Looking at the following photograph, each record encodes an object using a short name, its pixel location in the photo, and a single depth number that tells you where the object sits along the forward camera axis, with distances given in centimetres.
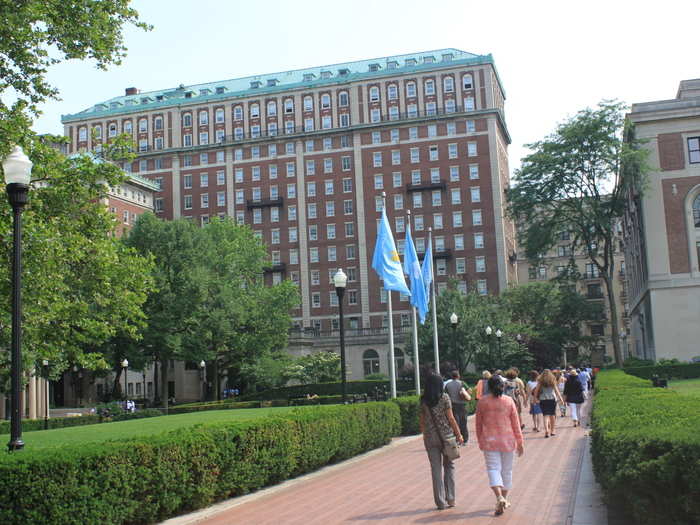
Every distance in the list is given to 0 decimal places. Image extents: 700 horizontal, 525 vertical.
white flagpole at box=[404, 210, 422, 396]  2803
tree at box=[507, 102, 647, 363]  5394
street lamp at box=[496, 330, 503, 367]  4547
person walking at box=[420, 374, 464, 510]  1098
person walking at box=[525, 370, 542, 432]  2264
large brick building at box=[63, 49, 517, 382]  8812
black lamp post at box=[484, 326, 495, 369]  5118
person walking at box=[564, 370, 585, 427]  2359
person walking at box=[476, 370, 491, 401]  2208
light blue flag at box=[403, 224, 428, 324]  2895
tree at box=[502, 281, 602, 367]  7981
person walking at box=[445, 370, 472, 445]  1778
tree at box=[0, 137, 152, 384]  1920
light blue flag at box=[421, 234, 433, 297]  3206
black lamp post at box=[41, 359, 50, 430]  3754
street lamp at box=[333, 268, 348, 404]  2000
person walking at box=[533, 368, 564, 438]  2127
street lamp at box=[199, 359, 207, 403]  8104
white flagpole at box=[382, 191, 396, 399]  2478
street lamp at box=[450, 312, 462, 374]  3747
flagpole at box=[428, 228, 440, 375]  3123
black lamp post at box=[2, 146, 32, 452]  998
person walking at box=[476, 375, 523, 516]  1059
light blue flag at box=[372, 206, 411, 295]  2509
